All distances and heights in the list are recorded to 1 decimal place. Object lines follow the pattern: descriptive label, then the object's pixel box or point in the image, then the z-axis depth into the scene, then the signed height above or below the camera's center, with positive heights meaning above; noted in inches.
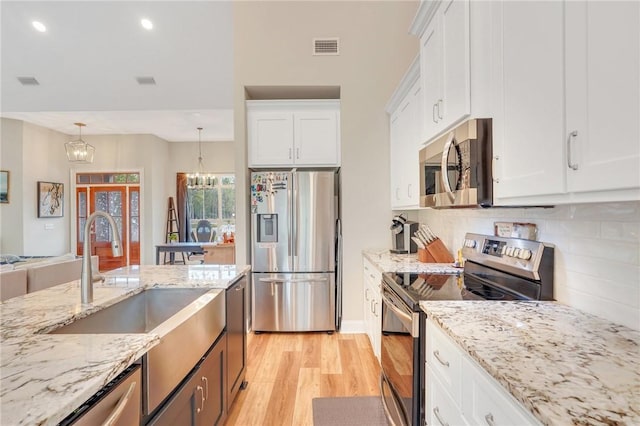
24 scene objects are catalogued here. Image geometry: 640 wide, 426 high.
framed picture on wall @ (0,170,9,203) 229.3 +19.7
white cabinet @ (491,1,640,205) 29.4 +12.4
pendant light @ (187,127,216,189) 269.3 +29.4
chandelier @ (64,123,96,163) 216.5 +42.2
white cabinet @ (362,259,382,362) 99.7 -31.5
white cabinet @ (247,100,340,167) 137.6 +33.9
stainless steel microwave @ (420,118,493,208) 53.9 +8.4
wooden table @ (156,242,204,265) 232.2 -25.6
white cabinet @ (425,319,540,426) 32.1 -21.9
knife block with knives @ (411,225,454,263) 98.4 -11.6
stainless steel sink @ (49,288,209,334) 62.2 -20.6
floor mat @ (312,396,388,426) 79.3 -51.6
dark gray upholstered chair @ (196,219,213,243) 304.8 -17.5
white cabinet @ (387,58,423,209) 97.2 +24.9
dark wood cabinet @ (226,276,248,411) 76.9 -32.2
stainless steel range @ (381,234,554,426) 56.7 -15.9
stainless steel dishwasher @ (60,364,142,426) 28.8 -19.2
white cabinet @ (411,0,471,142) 59.3 +31.1
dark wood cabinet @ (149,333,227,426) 47.2 -31.7
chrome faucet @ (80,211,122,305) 54.8 -8.9
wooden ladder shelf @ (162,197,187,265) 303.4 -8.9
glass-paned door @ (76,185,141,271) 281.7 +1.9
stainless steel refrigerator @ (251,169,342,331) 133.5 -15.9
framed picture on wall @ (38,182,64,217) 249.9 +11.6
